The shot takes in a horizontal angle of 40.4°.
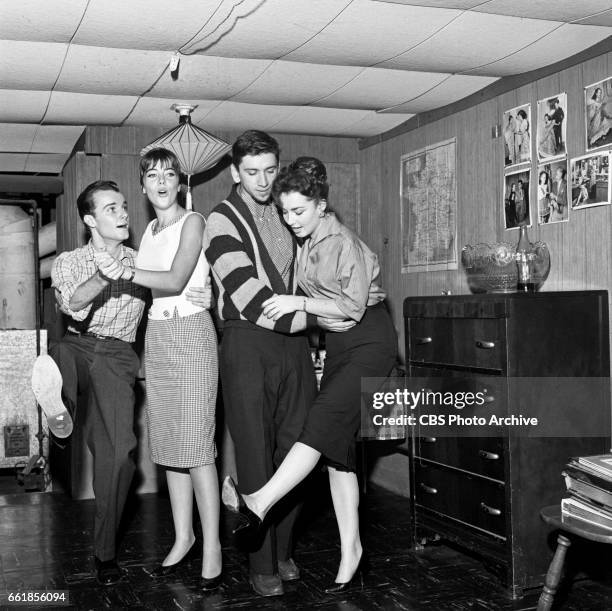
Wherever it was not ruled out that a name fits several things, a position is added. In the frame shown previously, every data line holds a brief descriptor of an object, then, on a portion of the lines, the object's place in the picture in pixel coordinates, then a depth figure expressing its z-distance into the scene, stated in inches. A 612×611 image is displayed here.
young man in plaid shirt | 138.6
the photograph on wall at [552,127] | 146.1
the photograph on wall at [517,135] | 155.7
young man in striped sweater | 128.9
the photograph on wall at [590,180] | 136.3
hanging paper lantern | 184.5
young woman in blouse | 126.0
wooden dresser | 131.5
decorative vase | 147.3
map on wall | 182.2
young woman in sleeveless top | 135.4
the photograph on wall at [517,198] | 156.4
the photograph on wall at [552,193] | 146.4
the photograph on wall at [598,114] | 135.1
